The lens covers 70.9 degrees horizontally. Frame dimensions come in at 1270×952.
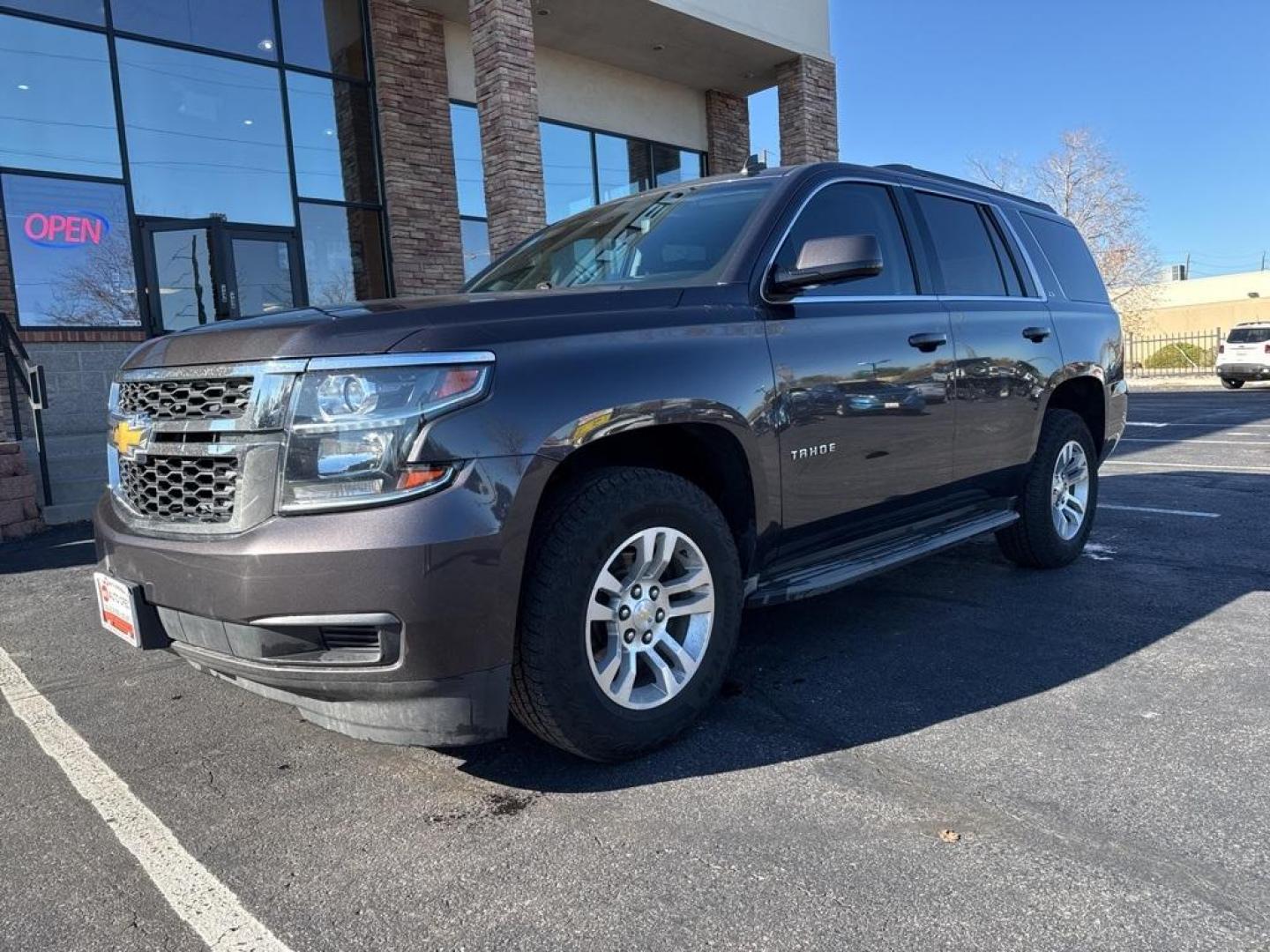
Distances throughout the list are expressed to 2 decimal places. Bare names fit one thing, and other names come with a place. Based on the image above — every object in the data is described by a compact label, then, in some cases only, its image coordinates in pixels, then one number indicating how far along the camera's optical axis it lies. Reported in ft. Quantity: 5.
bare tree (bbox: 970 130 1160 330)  125.90
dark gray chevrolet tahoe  7.53
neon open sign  31.76
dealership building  31.91
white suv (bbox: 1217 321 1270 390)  72.79
